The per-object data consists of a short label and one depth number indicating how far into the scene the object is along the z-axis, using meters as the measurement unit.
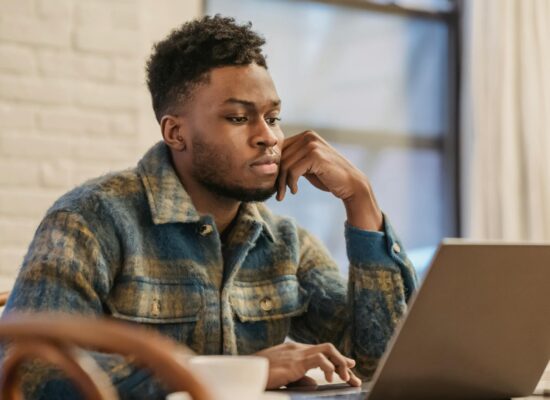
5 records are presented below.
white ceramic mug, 1.61
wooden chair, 1.28
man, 2.09
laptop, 1.68
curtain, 3.83
